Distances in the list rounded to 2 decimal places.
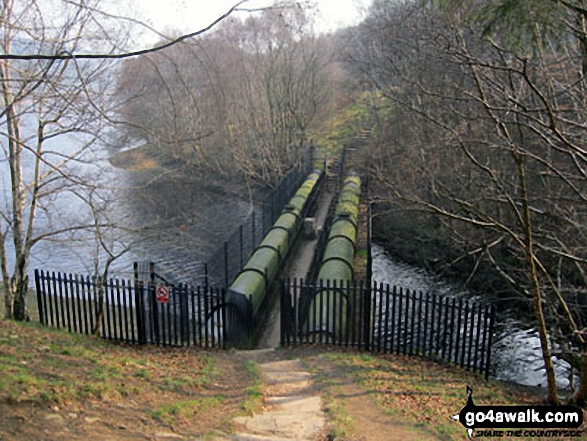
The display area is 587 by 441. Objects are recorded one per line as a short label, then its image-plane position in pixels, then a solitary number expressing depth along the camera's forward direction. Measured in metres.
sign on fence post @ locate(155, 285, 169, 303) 9.90
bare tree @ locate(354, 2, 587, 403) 7.03
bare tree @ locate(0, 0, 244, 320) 8.62
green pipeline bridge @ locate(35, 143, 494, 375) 9.98
